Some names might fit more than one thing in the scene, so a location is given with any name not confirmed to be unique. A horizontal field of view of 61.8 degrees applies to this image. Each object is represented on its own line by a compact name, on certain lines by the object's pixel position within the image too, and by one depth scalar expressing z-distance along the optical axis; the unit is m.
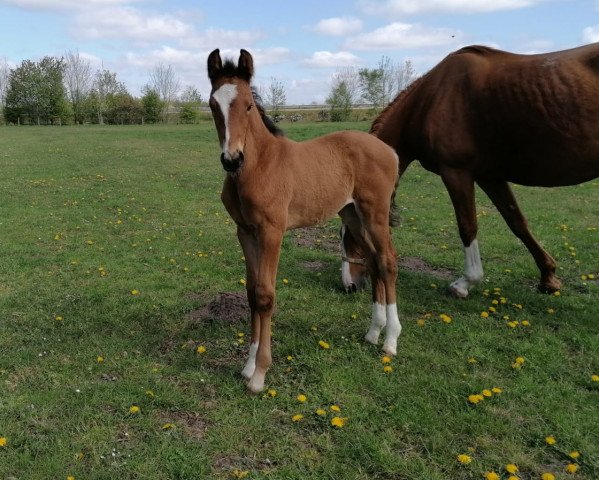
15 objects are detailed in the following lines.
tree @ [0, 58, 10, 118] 63.92
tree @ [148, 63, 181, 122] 77.38
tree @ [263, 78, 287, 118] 66.50
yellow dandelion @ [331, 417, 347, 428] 3.54
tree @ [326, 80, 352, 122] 53.10
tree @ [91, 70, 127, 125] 61.27
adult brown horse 5.25
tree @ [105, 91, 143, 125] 59.00
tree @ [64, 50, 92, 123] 60.60
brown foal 3.55
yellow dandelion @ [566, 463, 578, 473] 3.06
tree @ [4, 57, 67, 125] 59.38
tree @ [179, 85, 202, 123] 57.43
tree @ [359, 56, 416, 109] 58.44
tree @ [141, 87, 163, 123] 59.12
